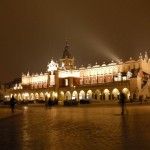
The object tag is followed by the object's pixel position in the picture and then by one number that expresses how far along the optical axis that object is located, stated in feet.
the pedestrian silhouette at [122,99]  45.93
